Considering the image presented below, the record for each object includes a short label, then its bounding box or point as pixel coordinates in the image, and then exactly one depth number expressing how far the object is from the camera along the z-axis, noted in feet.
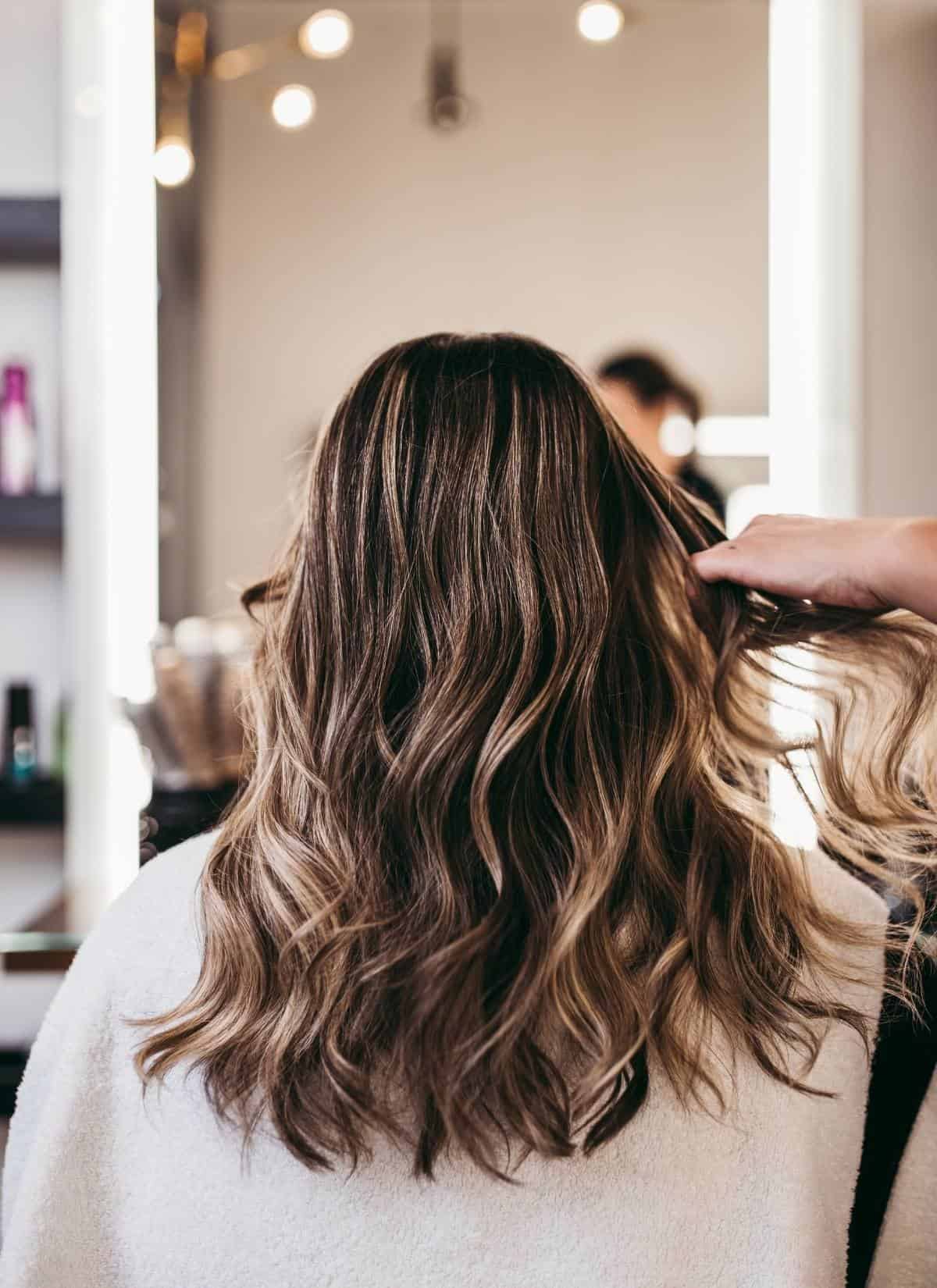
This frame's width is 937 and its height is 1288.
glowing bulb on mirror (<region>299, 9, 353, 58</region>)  6.33
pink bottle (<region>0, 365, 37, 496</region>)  5.78
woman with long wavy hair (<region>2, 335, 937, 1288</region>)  2.06
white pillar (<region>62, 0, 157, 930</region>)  5.85
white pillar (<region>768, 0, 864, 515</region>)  6.16
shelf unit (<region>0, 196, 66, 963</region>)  5.76
